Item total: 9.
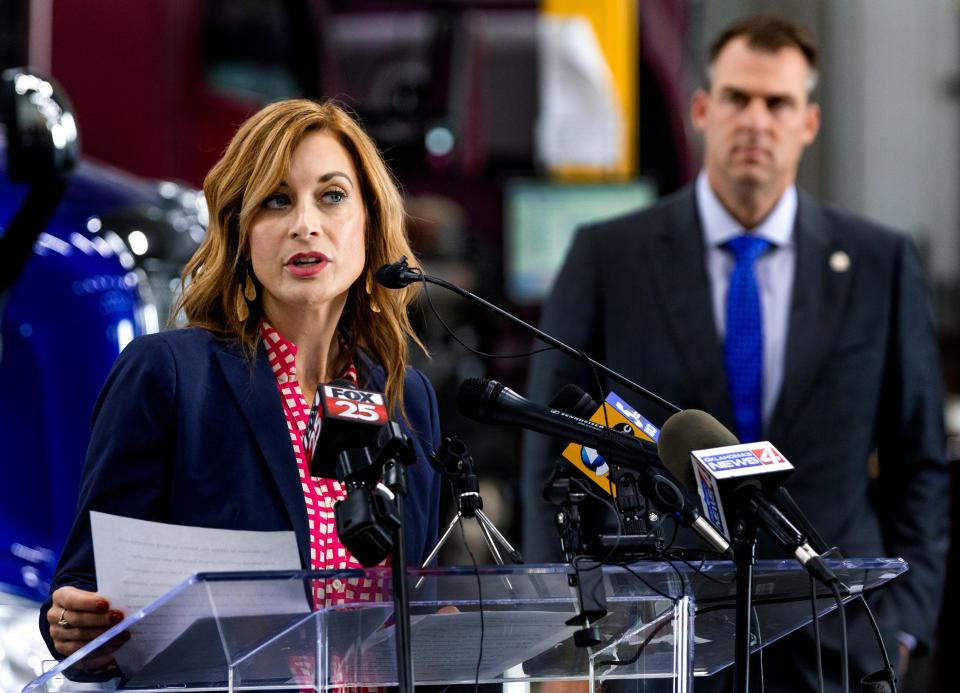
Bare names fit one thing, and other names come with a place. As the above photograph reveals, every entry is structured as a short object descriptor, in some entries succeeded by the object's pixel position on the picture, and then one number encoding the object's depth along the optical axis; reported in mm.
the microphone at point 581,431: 4344
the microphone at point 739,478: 4246
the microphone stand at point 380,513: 4196
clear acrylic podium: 4243
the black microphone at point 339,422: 4224
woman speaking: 4499
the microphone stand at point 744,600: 4286
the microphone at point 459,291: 4373
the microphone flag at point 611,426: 4421
